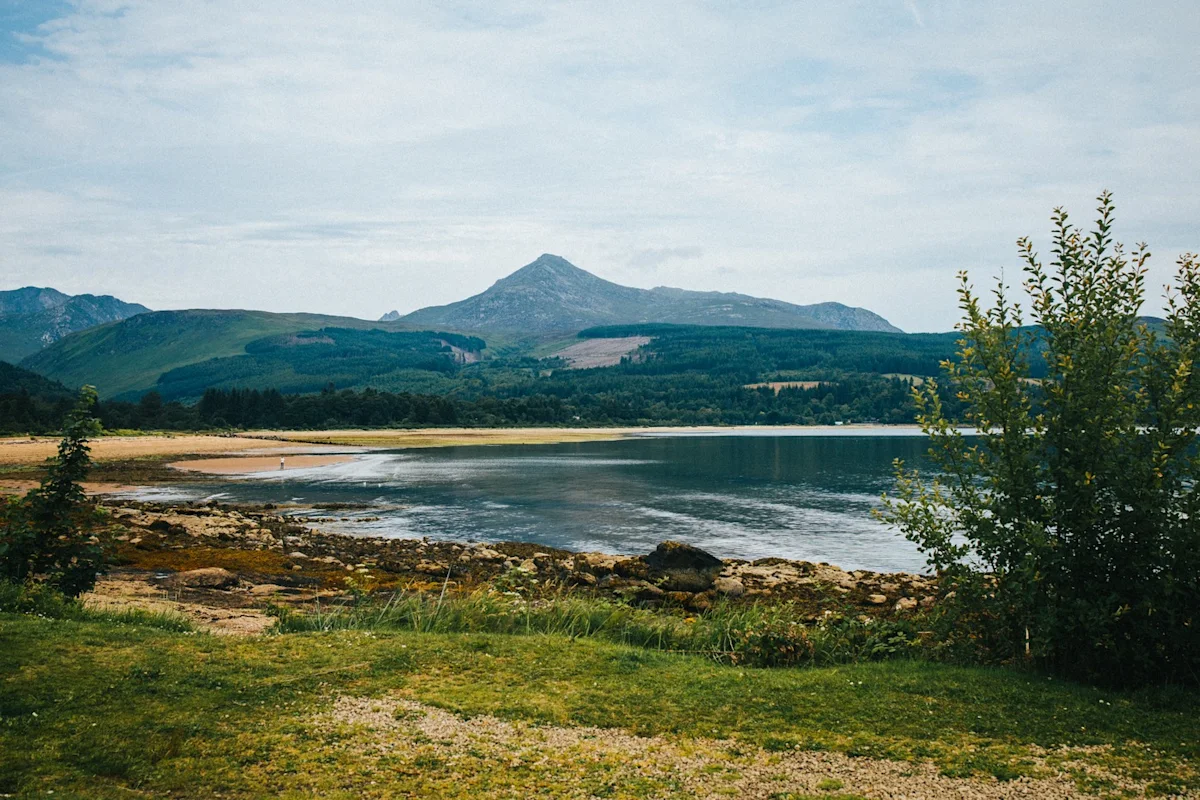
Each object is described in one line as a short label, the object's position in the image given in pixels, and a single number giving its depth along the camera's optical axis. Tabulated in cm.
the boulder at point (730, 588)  2119
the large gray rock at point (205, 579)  1934
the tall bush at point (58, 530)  1348
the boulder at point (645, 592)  2067
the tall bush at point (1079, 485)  1012
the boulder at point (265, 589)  1912
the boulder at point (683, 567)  2233
